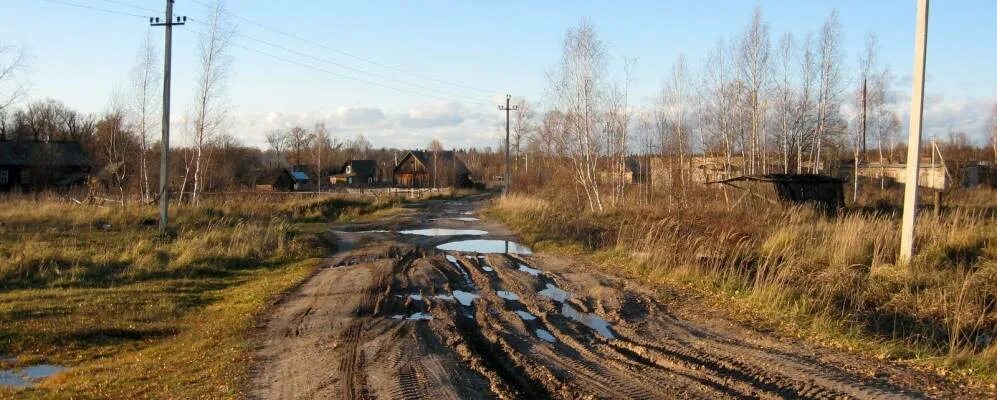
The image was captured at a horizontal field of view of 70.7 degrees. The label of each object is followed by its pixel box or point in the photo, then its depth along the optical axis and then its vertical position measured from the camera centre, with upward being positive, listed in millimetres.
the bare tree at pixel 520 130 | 71750 +4010
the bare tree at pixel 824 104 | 31172 +3226
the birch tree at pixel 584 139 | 30781 +1419
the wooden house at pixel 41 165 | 61031 -529
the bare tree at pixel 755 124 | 29219 +2177
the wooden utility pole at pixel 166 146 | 22141 +482
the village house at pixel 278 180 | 77175 -1819
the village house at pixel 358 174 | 105644 -1286
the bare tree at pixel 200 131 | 32375 +1439
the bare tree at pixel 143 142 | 34438 +913
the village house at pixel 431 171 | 83938 -435
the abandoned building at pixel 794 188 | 24047 -463
